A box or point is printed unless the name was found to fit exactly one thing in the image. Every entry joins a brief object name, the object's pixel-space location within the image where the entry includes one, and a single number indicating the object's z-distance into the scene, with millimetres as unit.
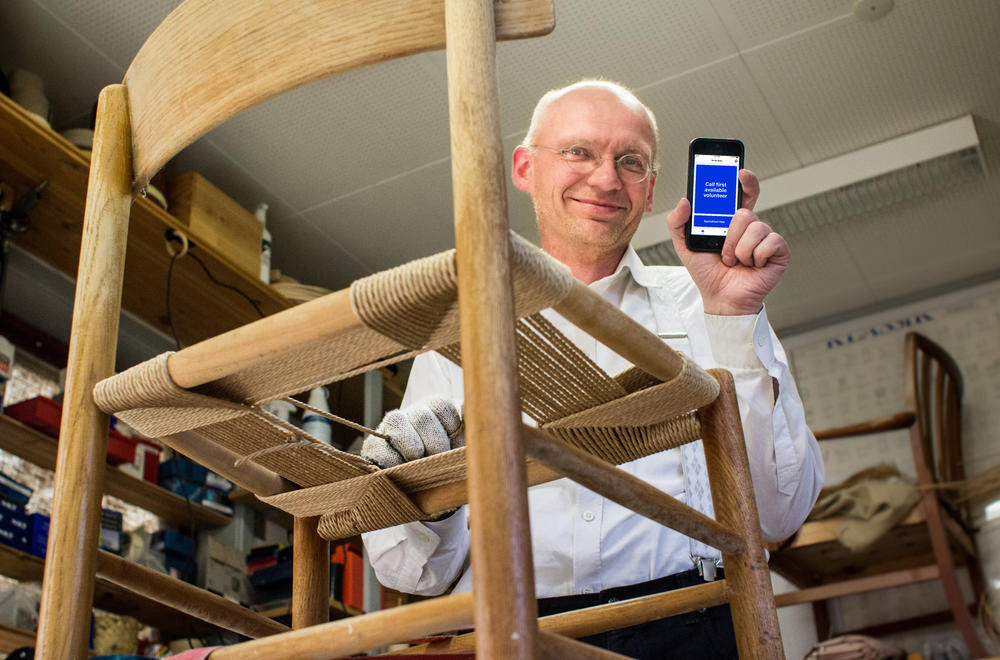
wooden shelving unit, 2420
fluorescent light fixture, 3230
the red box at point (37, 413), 2455
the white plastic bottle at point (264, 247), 3080
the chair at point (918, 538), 2811
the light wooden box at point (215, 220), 2838
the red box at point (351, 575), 3082
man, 1048
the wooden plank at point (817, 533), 2985
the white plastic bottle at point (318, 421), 3030
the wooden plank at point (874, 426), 2838
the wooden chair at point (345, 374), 580
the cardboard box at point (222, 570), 2939
